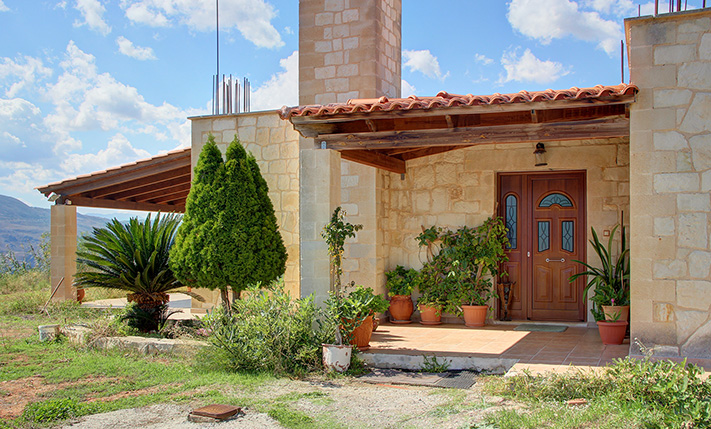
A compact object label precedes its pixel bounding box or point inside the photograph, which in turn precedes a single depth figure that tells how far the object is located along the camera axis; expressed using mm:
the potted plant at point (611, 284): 7602
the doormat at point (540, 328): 8609
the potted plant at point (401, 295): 9492
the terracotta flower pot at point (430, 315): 9328
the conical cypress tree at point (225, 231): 8383
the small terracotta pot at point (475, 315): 9109
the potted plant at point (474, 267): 9156
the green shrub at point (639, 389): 4406
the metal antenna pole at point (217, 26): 11891
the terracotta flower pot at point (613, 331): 7344
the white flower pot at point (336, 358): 6641
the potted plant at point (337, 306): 6652
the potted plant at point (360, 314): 6898
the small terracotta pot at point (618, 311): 7564
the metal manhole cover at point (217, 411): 5000
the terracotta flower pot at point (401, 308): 9500
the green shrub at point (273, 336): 6688
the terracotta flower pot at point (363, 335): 7184
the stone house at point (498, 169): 6184
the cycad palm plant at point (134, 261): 9086
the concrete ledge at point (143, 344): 7625
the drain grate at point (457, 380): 6128
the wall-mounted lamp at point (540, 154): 8953
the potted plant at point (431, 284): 9344
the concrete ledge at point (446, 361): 6625
